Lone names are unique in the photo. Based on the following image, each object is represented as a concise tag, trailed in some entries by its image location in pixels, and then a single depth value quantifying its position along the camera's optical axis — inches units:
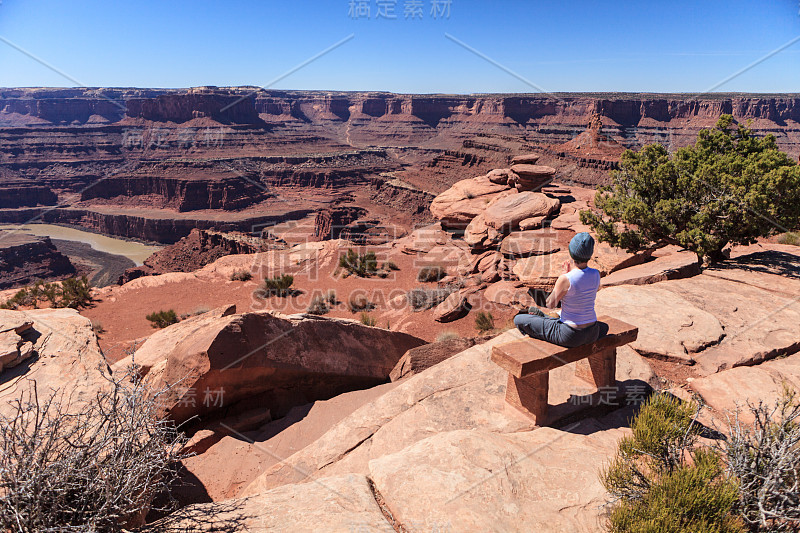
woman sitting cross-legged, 148.1
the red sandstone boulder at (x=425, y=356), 275.0
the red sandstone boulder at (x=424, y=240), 837.1
